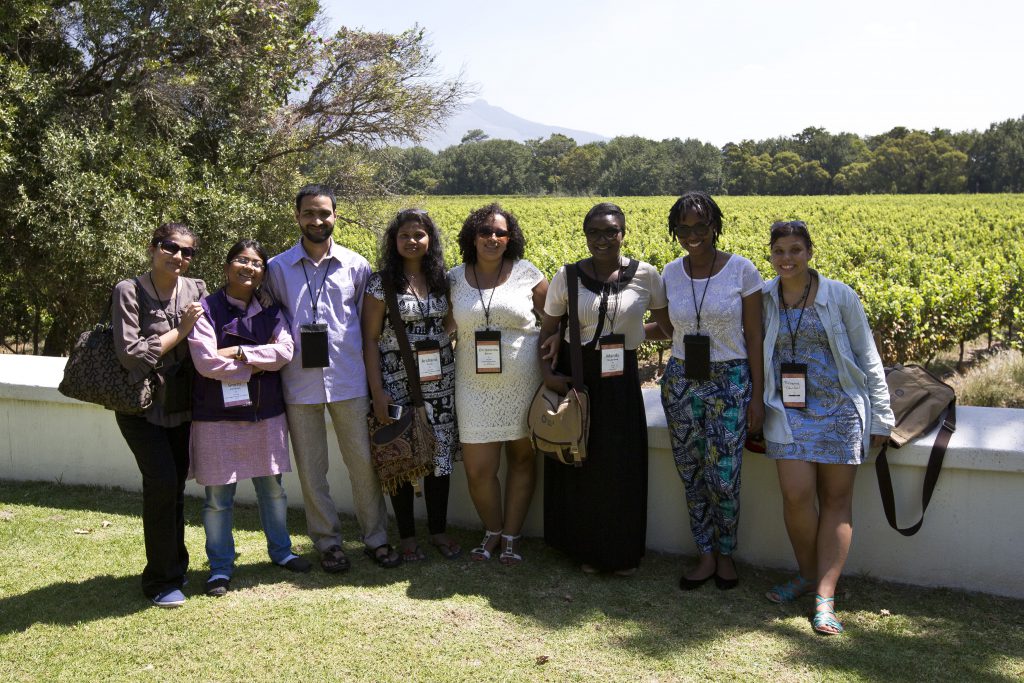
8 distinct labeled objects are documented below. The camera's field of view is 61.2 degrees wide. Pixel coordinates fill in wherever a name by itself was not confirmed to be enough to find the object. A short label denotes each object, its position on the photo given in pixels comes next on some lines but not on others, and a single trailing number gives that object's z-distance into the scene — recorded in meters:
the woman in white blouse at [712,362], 3.77
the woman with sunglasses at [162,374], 3.52
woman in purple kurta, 3.70
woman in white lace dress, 4.00
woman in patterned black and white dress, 4.02
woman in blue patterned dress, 3.62
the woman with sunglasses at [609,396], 3.90
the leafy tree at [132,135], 8.30
